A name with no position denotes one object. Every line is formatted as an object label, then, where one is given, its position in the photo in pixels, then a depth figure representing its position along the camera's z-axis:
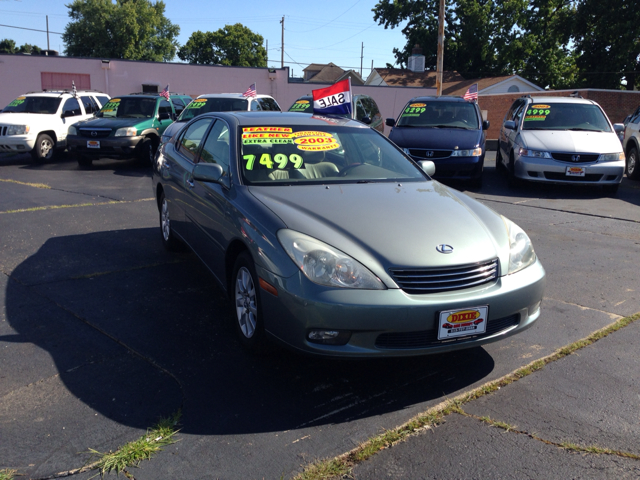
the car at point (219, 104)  13.30
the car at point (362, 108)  14.51
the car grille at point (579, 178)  10.45
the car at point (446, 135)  10.78
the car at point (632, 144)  12.59
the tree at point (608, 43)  36.91
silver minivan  10.42
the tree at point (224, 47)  75.19
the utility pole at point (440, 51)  24.49
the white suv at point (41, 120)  13.85
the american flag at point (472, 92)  17.11
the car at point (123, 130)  13.09
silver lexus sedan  3.21
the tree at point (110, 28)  60.75
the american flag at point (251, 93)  14.37
